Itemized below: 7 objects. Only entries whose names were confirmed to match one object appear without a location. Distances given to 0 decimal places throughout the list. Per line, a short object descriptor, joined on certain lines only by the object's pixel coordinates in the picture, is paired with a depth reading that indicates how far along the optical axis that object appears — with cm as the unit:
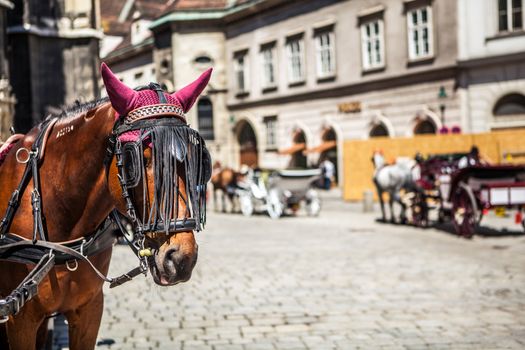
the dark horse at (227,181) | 2470
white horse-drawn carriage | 2172
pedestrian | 3294
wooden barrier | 2330
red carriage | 1401
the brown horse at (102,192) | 284
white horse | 1759
